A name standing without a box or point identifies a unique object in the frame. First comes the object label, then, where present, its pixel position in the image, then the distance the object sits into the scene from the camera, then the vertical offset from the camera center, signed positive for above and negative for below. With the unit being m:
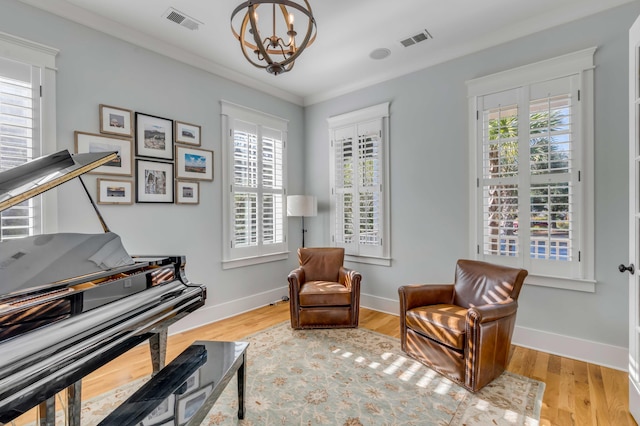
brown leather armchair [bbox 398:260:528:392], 2.18 -0.86
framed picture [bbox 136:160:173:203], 3.07 +0.33
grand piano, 1.14 -0.45
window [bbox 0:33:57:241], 2.32 +0.81
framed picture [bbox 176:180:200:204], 3.39 +0.24
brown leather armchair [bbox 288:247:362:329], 3.30 -1.01
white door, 1.88 -0.08
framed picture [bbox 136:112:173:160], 3.06 +0.80
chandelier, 1.64 +1.12
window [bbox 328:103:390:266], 3.98 +0.39
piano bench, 1.36 -0.90
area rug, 1.93 -1.31
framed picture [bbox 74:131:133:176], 2.70 +0.61
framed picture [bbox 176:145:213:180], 3.39 +0.57
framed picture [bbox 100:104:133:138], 2.82 +0.88
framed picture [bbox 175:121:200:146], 3.37 +0.91
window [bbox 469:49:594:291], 2.68 +0.41
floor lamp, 4.22 +0.10
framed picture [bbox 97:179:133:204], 2.80 +0.21
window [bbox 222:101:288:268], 3.85 +0.37
